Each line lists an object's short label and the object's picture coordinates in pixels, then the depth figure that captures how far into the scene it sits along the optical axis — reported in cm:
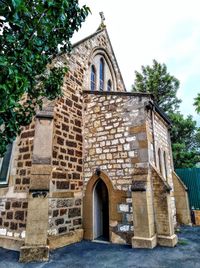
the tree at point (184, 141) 1650
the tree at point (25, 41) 299
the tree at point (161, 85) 2041
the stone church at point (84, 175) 572
